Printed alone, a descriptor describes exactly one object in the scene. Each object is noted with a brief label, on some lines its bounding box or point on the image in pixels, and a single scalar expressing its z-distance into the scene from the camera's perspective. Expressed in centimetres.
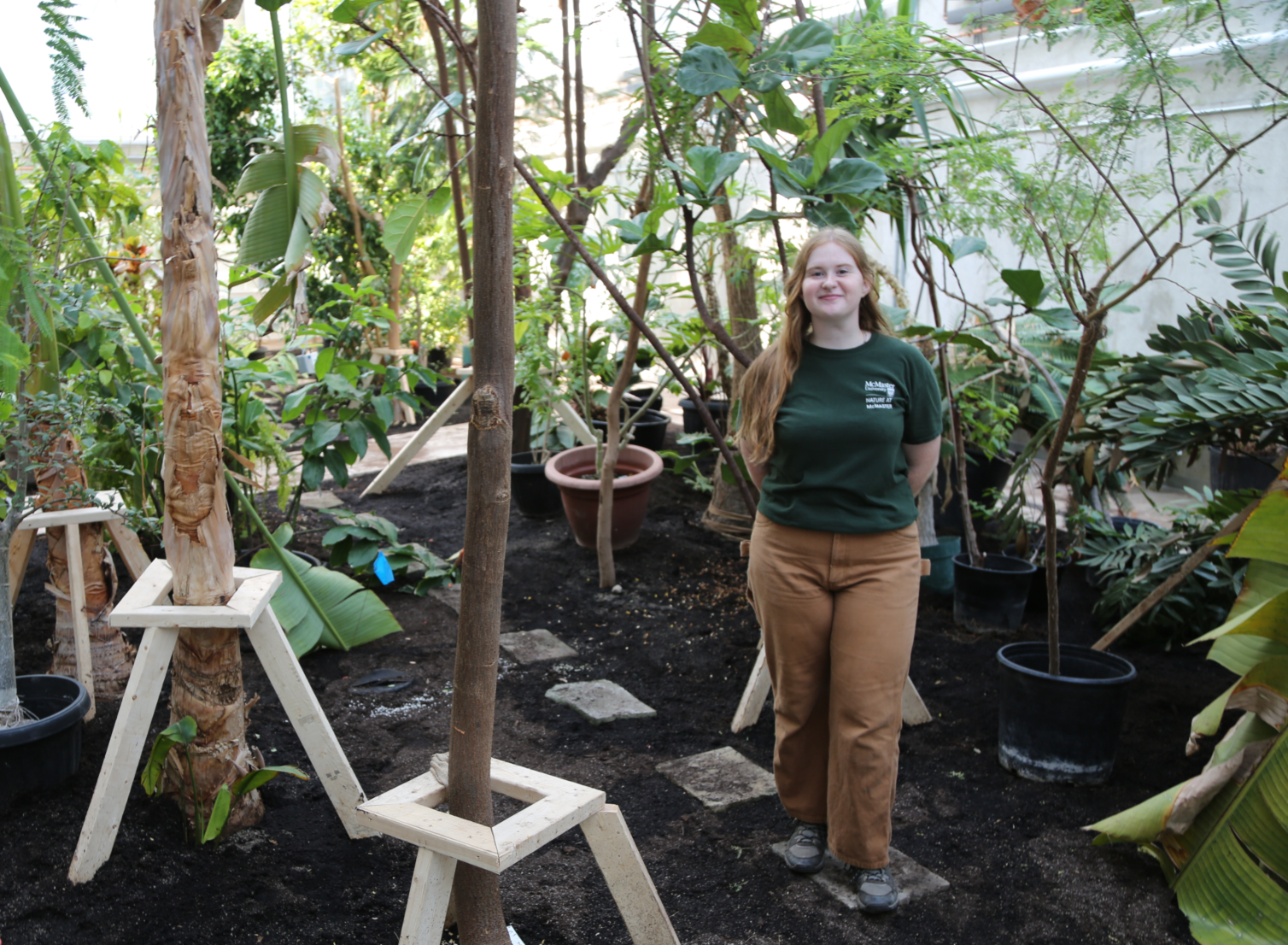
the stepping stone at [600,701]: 363
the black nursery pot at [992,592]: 417
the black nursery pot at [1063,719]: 297
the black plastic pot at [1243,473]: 533
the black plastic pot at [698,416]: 744
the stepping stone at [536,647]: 422
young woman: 246
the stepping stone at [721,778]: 305
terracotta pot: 545
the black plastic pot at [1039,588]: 446
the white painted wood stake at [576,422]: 609
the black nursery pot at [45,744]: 256
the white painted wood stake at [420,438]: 648
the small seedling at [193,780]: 245
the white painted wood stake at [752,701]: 344
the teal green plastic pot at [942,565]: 461
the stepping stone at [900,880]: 254
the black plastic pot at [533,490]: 621
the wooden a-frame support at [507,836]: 179
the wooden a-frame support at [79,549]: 323
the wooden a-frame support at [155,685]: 231
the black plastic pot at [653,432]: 754
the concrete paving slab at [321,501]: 650
